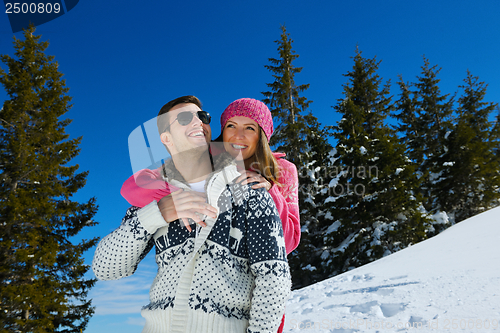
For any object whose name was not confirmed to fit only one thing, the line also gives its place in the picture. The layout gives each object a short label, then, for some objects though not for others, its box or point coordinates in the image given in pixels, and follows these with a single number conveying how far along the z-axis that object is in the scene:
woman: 1.67
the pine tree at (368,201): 14.19
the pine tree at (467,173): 18.11
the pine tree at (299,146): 15.35
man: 1.39
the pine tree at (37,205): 11.16
